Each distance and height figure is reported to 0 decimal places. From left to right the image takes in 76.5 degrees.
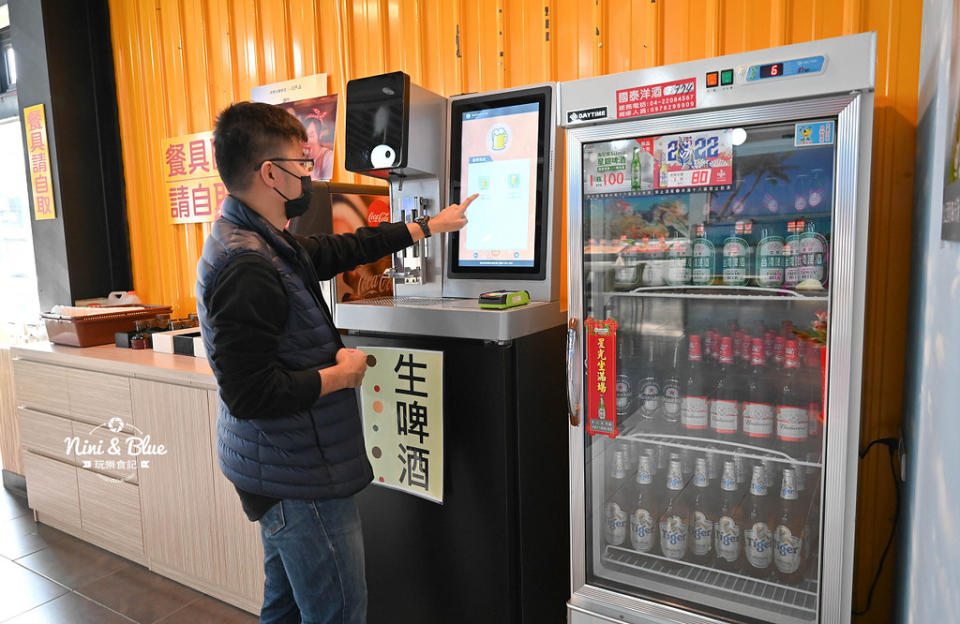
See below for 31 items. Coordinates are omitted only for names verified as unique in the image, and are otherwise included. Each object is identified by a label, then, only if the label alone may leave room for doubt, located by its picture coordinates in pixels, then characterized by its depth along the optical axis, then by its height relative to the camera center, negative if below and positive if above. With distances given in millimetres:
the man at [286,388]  1522 -343
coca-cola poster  2484 +101
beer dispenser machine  1953 -307
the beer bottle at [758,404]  1789 -490
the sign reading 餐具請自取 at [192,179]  3807 +486
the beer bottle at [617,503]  2035 -871
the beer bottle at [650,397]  1990 -499
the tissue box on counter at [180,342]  3211 -469
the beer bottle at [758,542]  1840 -909
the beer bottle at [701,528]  1919 -898
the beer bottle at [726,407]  1836 -495
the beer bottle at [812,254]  1629 -38
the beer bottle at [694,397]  1873 -479
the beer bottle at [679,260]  1820 -50
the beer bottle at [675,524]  1943 -896
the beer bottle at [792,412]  1742 -490
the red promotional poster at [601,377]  1874 -406
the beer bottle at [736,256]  1747 -40
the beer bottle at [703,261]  1785 -53
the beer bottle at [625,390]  1944 -467
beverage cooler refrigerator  1504 -265
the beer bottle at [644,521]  1984 -904
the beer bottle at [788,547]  1798 -903
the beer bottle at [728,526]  1860 -870
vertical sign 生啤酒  2027 -579
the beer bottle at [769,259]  1697 -50
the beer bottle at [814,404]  1755 -475
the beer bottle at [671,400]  1963 -503
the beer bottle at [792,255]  1665 -39
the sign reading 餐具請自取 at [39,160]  4102 +675
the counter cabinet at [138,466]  2812 -1093
